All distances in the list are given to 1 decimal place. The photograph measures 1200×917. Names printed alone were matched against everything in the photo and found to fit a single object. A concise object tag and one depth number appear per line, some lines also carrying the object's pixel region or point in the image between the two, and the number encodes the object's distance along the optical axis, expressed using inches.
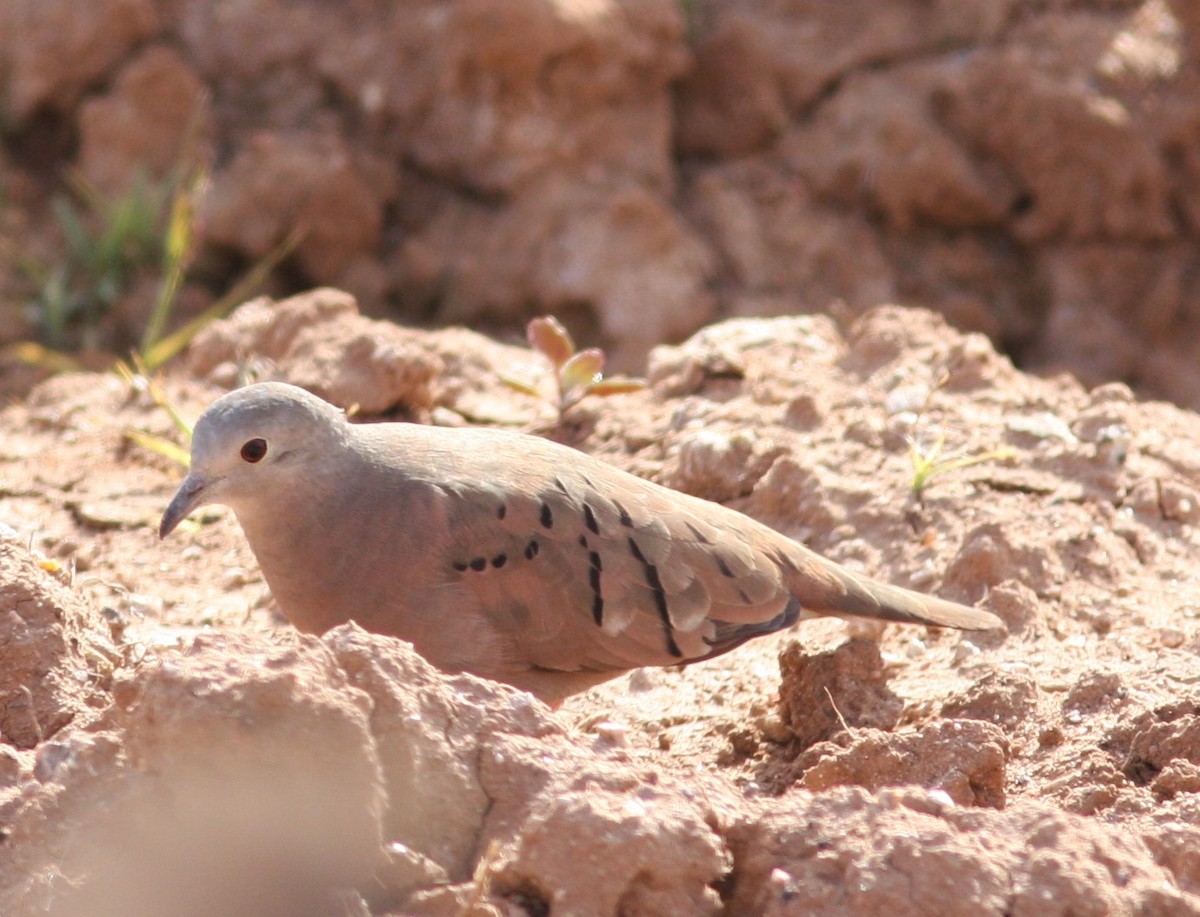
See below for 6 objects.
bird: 262.2
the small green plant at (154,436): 354.3
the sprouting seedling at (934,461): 335.3
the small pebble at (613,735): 199.5
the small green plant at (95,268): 512.4
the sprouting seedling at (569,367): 375.9
